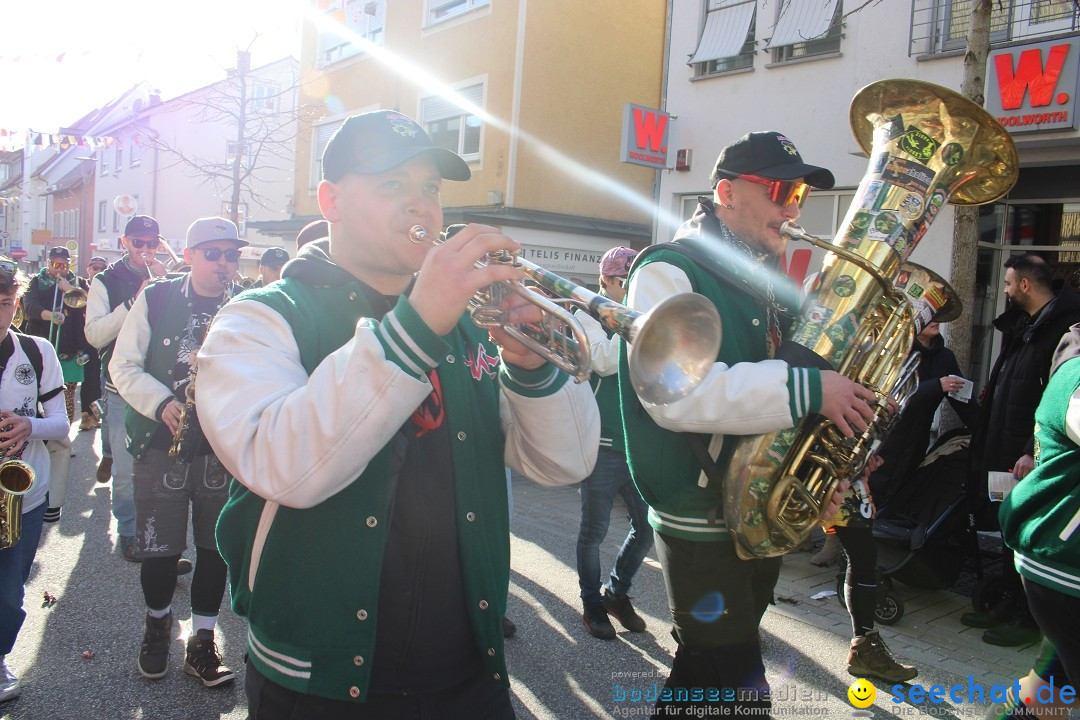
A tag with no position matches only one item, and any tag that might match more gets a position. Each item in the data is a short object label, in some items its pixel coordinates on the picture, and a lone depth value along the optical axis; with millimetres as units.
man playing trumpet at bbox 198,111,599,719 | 1496
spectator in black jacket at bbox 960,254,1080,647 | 4812
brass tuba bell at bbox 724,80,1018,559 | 2561
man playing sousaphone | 2438
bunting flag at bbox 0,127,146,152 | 20391
